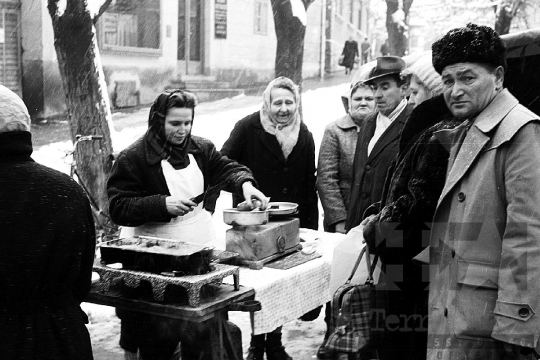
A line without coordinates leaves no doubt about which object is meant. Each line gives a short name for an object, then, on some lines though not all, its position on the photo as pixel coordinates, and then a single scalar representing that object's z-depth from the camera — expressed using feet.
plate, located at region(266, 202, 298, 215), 12.67
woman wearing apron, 11.59
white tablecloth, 10.89
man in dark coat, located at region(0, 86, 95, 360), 8.12
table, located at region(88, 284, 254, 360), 9.48
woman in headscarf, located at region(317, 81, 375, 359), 16.05
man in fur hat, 7.43
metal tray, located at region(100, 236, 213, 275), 9.81
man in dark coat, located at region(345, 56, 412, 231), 13.98
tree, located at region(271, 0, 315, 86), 27.73
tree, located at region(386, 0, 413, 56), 33.71
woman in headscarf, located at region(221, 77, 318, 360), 16.65
